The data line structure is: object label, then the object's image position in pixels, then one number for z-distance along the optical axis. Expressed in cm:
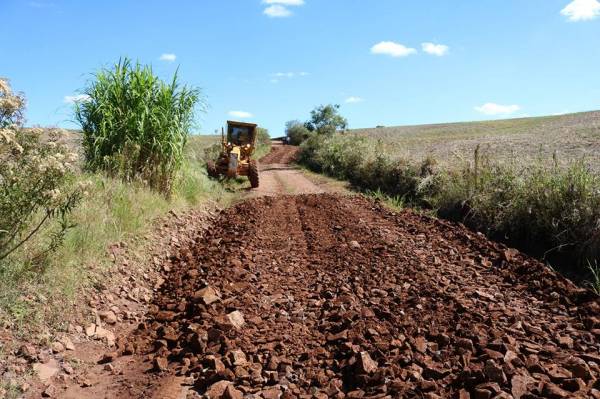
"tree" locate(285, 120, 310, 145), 5516
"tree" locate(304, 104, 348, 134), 3550
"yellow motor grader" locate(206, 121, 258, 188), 1602
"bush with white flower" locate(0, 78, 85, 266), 440
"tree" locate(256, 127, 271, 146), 4684
